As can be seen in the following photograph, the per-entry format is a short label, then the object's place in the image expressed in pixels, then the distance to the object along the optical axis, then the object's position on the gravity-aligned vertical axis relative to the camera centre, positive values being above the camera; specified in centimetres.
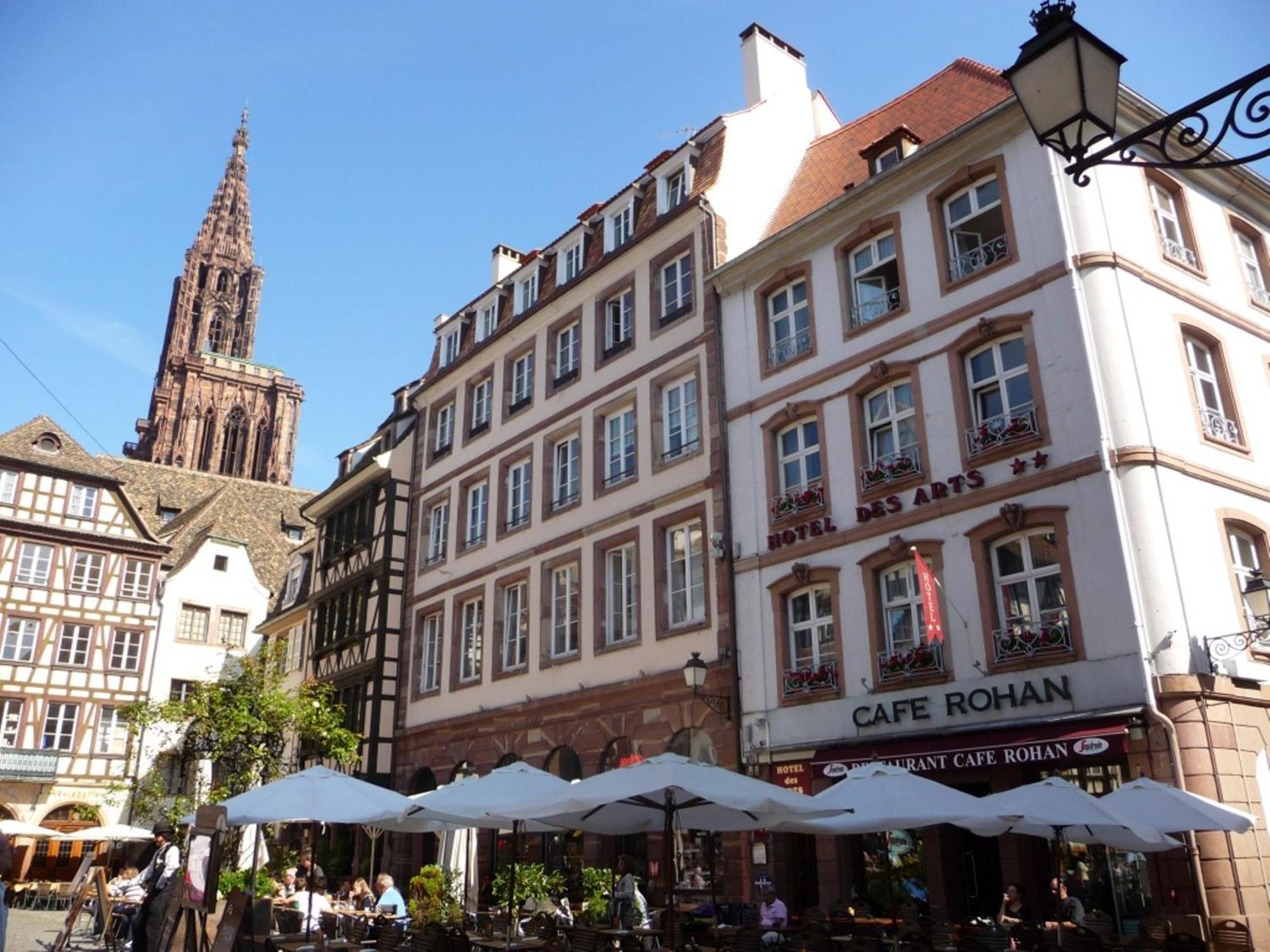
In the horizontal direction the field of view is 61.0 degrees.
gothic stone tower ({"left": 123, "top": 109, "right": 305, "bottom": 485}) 8725 +3899
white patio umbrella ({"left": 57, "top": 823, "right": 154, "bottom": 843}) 3003 +113
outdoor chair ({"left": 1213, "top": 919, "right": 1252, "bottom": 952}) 1178 -83
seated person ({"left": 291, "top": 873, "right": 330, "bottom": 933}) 1485 -46
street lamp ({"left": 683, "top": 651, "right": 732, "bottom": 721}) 1695 +288
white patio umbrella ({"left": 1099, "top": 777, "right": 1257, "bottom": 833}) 1098 +47
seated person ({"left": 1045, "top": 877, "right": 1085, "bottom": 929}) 1235 -58
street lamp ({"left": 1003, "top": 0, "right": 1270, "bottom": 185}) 509 +348
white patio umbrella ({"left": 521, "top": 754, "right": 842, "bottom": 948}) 1081 +68
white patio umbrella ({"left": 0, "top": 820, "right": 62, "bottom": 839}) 3153 +135
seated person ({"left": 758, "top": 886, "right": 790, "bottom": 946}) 1547 -68
